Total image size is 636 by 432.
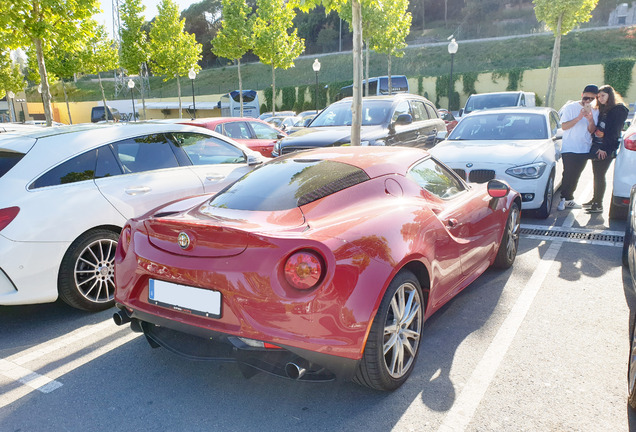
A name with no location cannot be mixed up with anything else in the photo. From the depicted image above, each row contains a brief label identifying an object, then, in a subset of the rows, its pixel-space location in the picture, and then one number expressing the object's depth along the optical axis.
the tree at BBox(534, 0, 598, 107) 19.38
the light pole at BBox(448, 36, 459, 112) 19.69
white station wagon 3.62
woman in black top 6.80
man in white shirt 6.85
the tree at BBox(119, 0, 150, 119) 29.45
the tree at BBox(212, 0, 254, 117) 24.59
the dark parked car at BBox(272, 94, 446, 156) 8.32
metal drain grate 5.84
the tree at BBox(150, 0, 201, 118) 28.73
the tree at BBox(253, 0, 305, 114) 24.61
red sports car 2.39
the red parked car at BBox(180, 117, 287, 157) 9.12
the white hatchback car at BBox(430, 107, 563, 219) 6.48
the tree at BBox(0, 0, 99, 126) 9.90
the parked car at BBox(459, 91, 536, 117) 13.65
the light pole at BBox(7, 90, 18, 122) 34.94
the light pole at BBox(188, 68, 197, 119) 29.62
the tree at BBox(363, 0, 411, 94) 21.75
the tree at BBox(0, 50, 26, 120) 27.94
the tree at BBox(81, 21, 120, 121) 19.05
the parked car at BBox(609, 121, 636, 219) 5.76
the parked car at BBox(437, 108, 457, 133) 13.80
